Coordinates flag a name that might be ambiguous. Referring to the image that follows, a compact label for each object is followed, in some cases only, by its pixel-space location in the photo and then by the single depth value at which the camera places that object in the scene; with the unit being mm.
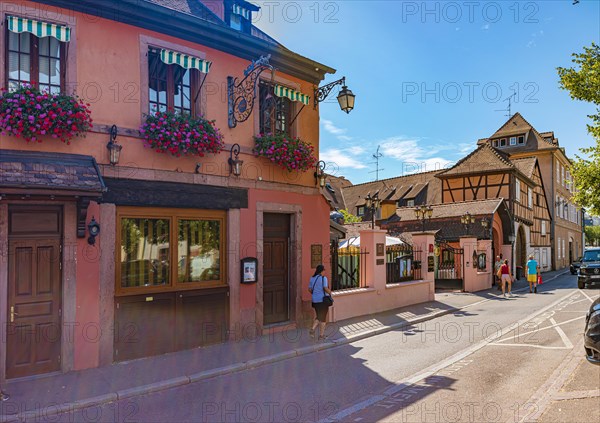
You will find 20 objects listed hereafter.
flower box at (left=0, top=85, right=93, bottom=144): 7062
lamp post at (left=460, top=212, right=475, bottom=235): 25720
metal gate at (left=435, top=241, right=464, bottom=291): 22325
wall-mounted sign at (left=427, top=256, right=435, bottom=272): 17188
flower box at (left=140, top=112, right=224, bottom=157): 8594
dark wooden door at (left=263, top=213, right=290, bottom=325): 10875
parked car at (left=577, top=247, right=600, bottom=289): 22184
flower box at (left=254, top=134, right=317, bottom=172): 10469
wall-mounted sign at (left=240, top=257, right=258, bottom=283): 10016
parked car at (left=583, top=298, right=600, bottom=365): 6391
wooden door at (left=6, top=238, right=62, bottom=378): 7289
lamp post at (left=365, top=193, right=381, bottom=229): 18984
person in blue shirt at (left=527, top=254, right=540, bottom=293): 20562
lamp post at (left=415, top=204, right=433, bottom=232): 24994
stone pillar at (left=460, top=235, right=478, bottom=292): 21141
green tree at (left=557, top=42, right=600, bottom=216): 13695
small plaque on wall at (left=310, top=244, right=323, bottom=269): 11711
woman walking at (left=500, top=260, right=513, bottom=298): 19405
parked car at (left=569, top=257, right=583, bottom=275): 34231
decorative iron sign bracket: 10066
